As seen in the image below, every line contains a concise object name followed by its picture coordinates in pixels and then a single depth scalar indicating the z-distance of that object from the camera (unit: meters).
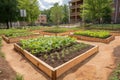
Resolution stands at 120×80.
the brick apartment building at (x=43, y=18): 39.92
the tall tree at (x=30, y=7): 15.15
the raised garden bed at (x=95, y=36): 5.58
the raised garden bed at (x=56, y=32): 7.97
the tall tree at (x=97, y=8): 12.14
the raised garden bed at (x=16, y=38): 6.01
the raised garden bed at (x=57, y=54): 2.80
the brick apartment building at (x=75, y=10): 23.74
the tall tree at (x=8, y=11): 14.62
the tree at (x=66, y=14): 27.32
